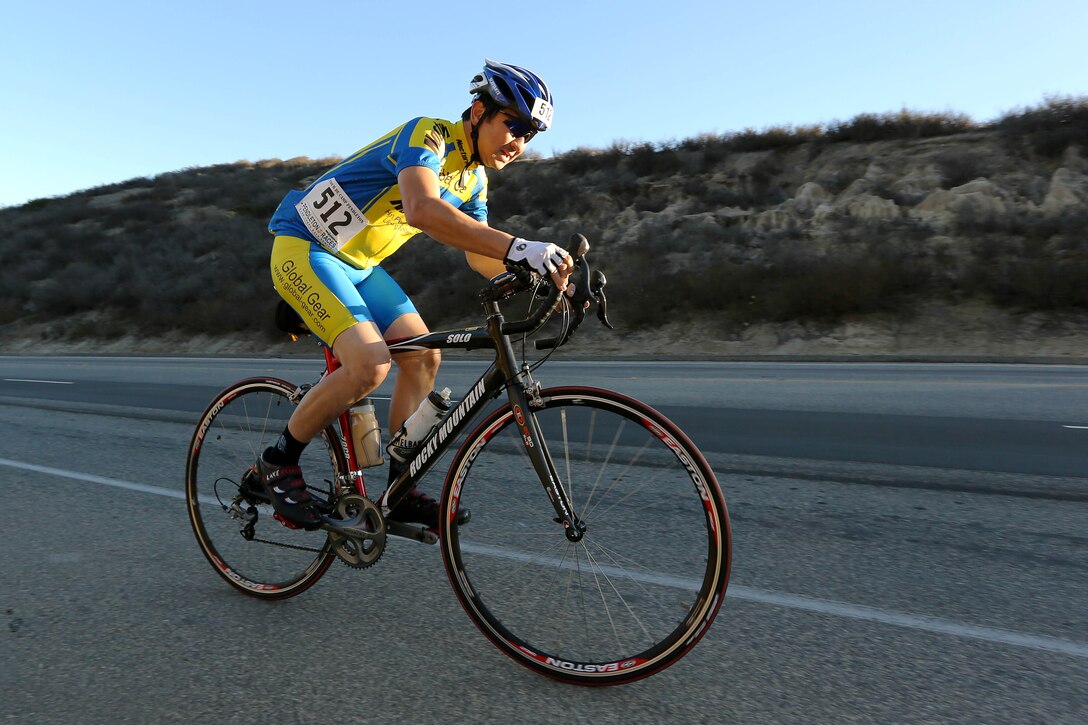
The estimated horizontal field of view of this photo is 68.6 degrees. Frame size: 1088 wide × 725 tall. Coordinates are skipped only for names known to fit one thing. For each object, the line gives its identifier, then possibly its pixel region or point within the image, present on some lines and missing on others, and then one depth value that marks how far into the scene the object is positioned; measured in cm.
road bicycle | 265
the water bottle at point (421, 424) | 309
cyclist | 294
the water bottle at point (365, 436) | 340
